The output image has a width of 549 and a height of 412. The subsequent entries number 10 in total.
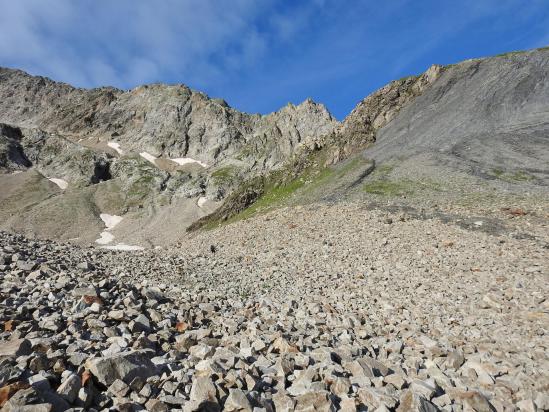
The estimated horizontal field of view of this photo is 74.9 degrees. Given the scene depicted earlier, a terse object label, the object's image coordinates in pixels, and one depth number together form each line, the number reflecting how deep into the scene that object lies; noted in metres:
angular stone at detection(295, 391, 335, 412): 7.77
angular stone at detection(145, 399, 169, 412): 7.20
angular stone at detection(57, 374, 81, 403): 7.07
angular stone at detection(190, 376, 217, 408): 7.46
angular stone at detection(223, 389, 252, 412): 7.57
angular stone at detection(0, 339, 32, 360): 8.07
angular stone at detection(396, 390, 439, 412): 8.06
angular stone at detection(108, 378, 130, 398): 7.51
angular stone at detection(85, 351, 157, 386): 7.84
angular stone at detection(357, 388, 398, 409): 8.17
